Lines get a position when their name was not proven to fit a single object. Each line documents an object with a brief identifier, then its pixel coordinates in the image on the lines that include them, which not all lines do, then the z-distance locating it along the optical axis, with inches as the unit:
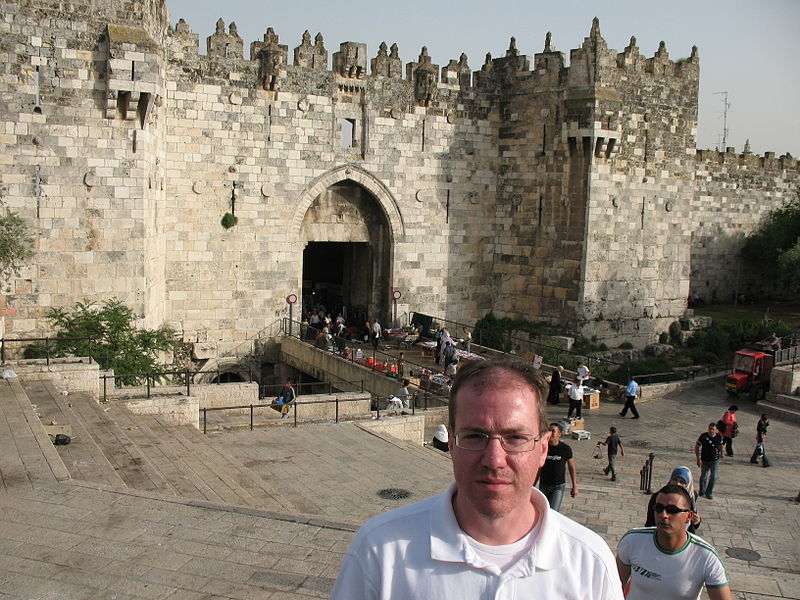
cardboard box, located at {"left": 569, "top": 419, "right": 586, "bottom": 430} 671.8
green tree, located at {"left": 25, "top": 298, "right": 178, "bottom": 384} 633.0
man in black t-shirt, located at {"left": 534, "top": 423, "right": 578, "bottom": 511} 336.5
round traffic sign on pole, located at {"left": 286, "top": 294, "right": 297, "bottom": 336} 885.8
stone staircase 357.1
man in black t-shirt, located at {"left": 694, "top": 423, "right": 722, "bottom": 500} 482.9
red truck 805.2
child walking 535.8
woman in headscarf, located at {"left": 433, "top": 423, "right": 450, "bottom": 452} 526.0
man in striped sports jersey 173.9
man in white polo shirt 95.3
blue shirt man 715.7
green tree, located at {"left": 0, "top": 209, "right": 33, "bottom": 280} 621.3
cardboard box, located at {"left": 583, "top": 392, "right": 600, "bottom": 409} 746.8
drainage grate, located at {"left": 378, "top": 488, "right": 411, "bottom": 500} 403.5
